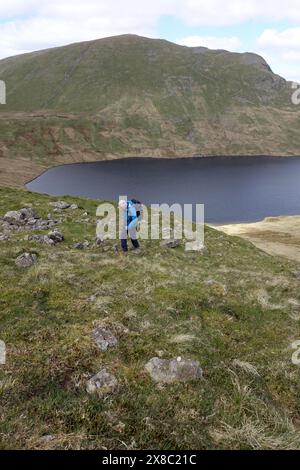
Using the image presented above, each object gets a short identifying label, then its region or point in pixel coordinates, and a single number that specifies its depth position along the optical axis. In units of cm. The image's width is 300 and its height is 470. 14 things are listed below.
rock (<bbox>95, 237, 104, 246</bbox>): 2343
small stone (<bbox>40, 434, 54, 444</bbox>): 696
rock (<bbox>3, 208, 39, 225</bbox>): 2709
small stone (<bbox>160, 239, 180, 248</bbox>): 2622
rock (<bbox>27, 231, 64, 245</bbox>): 2239
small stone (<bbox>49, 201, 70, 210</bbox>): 3483
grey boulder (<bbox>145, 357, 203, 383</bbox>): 915
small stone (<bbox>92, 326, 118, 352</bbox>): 1020
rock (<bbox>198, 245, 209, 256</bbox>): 2642
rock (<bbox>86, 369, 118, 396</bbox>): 847
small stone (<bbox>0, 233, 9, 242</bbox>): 2171
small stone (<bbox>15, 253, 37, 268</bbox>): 1638
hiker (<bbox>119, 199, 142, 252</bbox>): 2055
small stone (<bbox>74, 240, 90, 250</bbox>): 2242
